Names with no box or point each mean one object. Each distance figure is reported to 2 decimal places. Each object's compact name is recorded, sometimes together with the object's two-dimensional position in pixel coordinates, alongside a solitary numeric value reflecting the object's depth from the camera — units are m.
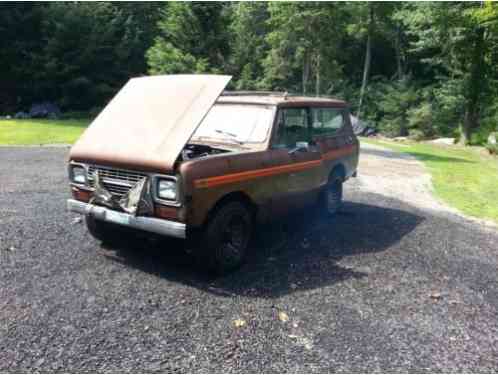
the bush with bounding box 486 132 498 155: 19.12
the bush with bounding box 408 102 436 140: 26.34
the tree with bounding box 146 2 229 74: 18.69
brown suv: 4.09
